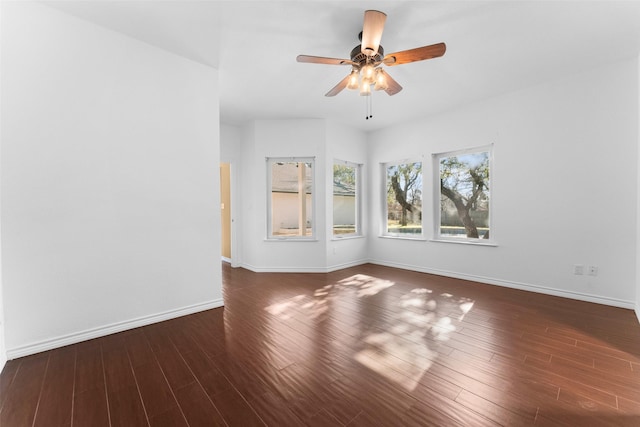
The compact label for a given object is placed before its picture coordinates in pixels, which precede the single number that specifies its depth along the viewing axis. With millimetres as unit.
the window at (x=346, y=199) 5258
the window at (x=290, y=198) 4965
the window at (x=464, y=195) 4176
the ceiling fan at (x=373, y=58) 2045
